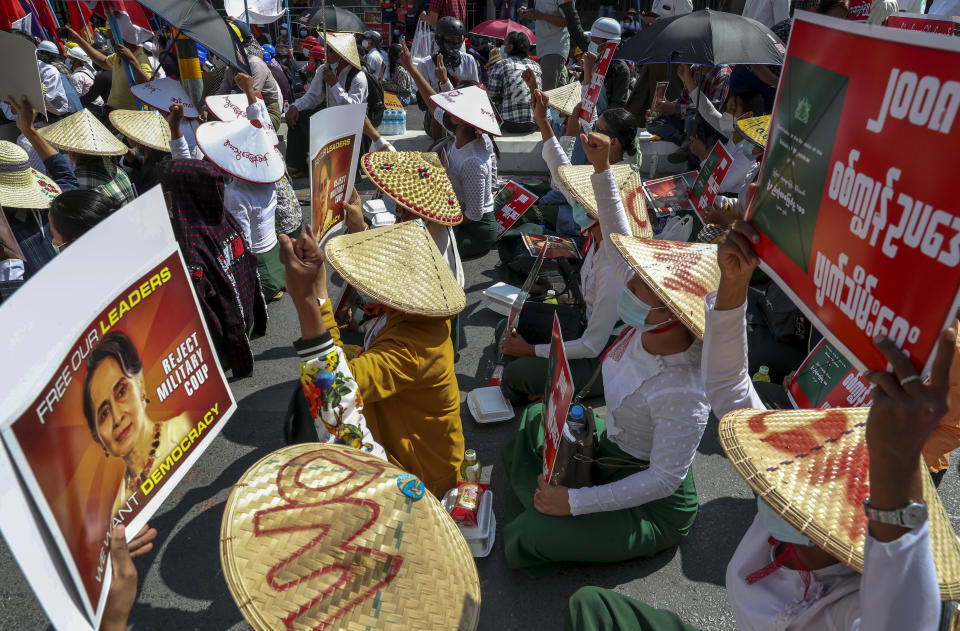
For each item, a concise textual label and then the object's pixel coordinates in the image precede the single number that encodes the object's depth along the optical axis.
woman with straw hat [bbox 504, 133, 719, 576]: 2.45
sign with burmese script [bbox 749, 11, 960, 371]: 0.96
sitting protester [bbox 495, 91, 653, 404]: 3.64
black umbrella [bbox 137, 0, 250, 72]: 4.52
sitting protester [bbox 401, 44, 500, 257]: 5.55
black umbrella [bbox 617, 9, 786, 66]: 5.53
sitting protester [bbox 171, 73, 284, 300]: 4.34
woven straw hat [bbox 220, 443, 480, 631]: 1.32
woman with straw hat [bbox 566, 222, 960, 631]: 1.04
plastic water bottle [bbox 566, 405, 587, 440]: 2.79
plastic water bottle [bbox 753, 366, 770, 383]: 4.08
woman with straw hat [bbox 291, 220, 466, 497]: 2.53
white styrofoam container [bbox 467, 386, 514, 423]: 3.88
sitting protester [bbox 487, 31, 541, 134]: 8.24
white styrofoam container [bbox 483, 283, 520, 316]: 5.05
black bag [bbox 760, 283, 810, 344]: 4.08
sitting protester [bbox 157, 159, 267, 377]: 3.84
